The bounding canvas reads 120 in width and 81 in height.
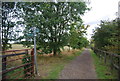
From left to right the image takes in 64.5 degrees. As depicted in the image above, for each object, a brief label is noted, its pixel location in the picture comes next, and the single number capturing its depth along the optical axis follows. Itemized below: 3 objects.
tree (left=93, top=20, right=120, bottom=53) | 9.16
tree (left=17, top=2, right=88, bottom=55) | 7.40
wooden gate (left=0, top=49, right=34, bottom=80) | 3.91
